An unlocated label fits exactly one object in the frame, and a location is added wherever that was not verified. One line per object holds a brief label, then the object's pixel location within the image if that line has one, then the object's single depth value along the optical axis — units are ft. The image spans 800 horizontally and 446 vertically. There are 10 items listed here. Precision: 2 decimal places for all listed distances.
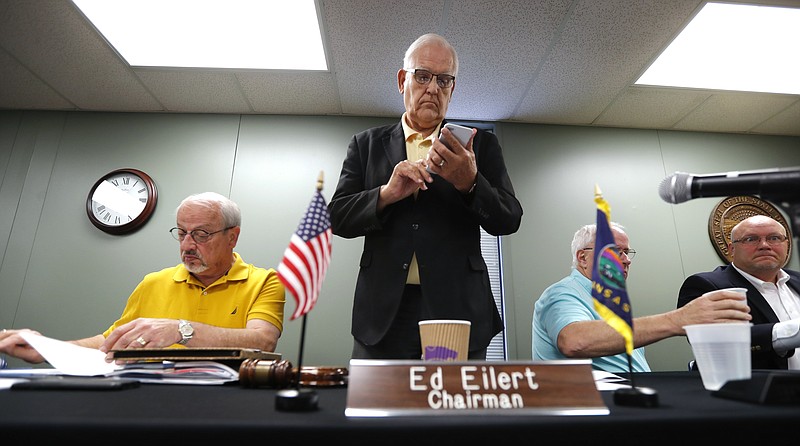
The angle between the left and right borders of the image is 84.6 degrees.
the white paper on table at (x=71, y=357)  2.60
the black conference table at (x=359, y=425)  1.27
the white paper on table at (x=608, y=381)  2.43
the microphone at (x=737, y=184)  1.91
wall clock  10.11
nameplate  1.55
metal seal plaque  10.93
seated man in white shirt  6.44
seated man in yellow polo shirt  5.22
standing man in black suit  3.51
